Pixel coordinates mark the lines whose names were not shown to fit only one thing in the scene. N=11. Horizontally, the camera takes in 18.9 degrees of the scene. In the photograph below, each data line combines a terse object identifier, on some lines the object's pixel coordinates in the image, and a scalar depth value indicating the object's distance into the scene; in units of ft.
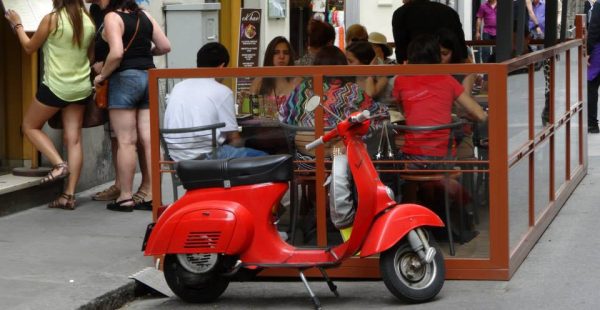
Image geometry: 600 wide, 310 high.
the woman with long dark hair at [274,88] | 35.29
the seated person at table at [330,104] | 35.07
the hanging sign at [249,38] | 66.48
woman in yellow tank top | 45.40
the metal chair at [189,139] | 35.98
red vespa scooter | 32.05
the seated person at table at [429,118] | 34.98
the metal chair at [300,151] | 35.41
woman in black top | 45.29
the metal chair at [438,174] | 35.18
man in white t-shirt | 35.96
